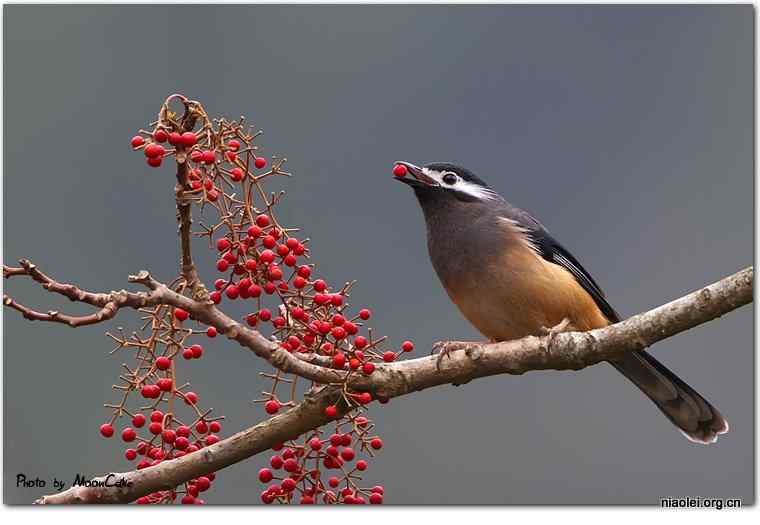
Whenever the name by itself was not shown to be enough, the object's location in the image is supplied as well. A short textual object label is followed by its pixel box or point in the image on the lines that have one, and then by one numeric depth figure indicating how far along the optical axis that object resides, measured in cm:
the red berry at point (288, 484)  761
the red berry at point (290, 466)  769
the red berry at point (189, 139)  677
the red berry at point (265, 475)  769
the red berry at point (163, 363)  718
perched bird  1046
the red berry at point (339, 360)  751
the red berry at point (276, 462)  776
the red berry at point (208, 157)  695
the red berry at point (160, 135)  681
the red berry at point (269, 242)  712
